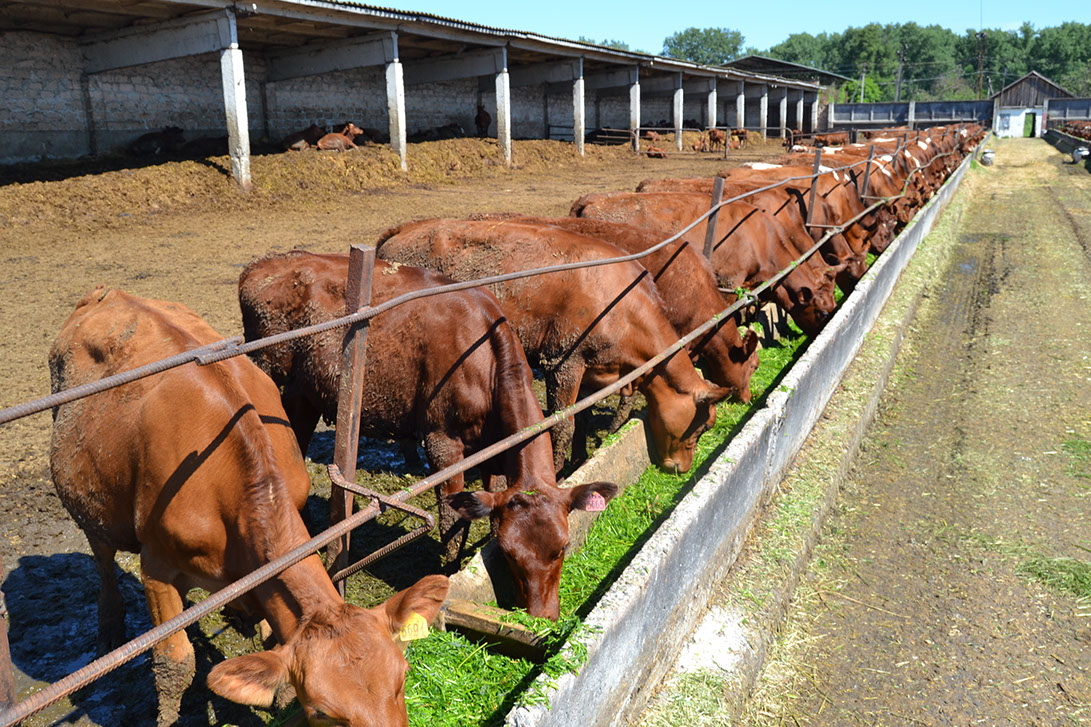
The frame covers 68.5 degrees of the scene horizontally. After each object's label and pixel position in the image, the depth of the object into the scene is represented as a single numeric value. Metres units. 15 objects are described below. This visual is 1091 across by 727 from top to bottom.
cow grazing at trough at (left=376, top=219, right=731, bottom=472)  5.77
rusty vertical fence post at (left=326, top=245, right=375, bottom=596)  3.19
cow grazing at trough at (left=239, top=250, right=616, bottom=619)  3.92
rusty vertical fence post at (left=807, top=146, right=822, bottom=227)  11.05
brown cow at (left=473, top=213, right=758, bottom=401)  6.80
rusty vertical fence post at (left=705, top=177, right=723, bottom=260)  8.02
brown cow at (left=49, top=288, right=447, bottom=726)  2.52
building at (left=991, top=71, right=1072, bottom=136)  79.26
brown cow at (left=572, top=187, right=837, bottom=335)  8.78
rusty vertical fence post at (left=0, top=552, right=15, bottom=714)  2.01
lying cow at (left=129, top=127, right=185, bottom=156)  19.08
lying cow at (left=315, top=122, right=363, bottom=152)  20.56
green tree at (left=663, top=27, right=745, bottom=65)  171.88
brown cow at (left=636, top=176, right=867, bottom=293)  10.01
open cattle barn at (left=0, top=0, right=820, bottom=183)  16.50
